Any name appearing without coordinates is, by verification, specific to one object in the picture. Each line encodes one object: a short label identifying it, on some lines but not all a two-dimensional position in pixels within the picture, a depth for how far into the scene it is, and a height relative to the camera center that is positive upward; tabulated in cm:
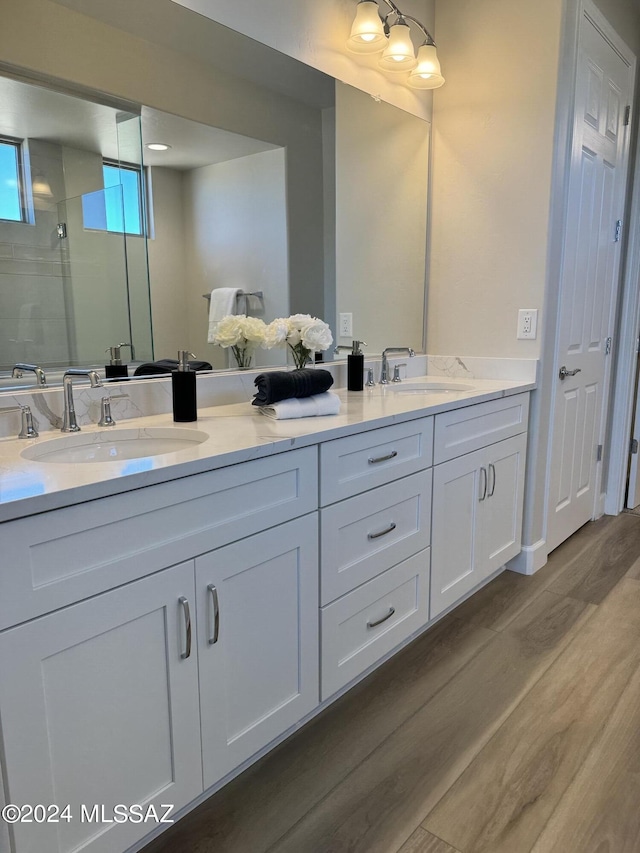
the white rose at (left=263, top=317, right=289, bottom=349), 186 -4
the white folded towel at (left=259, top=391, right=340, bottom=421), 164 -24
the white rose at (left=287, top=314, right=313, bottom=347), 191 -2
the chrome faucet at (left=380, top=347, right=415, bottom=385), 250 -21
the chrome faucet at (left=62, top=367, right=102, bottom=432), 144 -20
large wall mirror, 140 +30
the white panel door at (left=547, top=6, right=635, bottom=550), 252 +20
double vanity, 99 -55
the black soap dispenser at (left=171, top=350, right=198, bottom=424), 157 -20
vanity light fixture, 209 +99
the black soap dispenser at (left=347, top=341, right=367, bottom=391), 226 -19
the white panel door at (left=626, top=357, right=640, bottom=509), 338 -87
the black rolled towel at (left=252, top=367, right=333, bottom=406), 163 -18
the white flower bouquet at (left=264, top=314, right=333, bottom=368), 187 -4
